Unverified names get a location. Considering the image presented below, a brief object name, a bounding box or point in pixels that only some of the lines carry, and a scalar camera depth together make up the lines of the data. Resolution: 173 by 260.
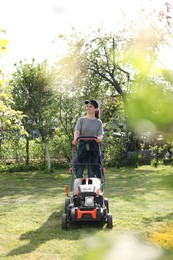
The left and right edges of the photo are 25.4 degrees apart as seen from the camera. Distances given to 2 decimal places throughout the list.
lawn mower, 4.62
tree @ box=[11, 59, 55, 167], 15.09
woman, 5.37
